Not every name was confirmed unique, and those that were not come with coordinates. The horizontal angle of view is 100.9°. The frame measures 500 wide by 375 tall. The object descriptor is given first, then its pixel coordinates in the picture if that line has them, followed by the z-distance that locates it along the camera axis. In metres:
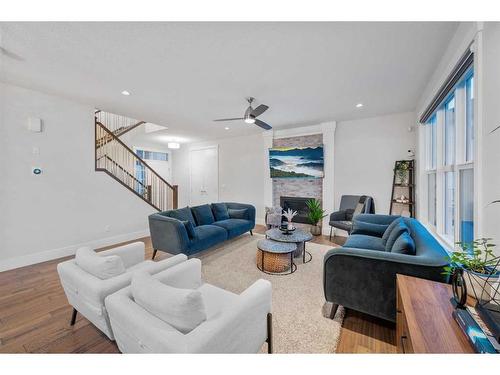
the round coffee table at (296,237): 3.00
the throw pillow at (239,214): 4.51
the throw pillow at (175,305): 1.01
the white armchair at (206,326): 0.95
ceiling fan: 3.06
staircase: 4.22
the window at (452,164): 1.99
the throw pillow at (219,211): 4.38
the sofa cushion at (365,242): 2.50
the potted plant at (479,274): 1.07
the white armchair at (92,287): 1.43
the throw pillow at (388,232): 2.47
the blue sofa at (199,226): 3.01
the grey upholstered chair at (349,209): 4.03
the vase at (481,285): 1.07
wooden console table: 0.87
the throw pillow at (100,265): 1.53
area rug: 1.66
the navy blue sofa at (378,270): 1.52
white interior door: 6.79
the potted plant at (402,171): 3.99
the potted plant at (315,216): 4.58
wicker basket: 2.80
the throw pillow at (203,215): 3.94
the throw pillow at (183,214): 3.48
